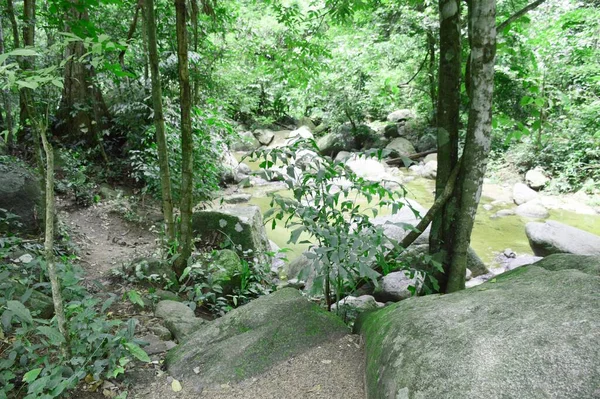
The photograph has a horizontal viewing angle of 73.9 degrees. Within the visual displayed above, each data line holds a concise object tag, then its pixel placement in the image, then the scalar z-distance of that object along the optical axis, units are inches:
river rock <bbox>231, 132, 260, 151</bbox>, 699.8
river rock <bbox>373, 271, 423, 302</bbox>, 191.8
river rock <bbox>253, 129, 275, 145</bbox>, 778.2
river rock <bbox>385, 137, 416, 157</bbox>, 589.7
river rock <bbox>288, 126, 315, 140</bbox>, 697.2
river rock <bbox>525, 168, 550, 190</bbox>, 425.4
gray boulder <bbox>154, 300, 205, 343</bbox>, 115.8
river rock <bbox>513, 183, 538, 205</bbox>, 400.2
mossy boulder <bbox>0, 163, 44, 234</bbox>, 167.6
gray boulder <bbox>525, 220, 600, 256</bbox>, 246.4
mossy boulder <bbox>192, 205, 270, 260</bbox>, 211.0
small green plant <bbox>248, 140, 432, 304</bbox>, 98.8
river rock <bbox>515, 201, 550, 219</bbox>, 358.6
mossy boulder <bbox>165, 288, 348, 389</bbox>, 94.3
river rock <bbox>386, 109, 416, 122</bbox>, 668.3
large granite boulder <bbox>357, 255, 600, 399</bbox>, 55.0
